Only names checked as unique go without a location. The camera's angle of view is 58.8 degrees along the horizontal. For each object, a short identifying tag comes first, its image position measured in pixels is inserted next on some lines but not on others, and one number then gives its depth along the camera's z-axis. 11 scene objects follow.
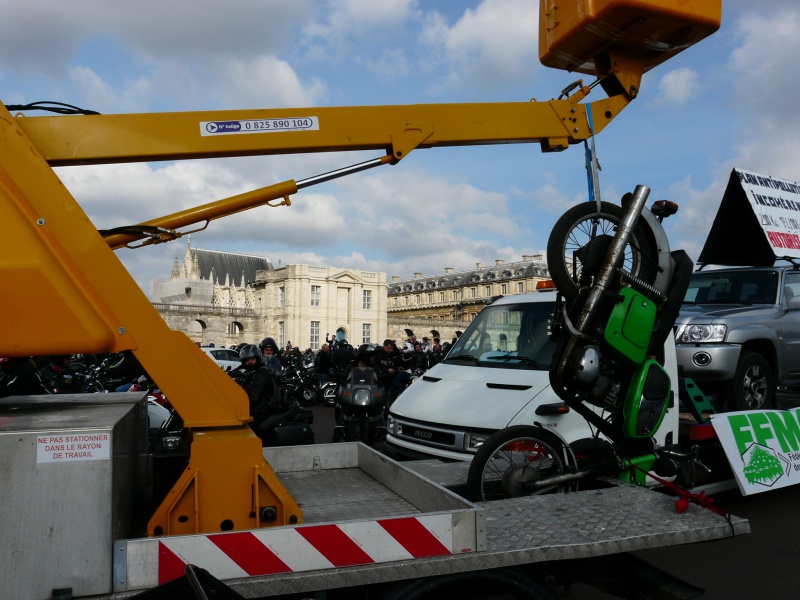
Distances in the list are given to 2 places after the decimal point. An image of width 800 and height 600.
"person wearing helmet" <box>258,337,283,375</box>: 10.73
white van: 5.73
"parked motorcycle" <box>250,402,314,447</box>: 7.55
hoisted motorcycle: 4.14
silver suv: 7.55
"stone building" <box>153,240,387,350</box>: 76.19
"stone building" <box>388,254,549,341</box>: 89.50
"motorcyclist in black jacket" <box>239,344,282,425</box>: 7.87
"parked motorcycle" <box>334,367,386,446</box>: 9.72
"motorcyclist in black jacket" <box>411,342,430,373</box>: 19.95
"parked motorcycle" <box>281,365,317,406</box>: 15.16
